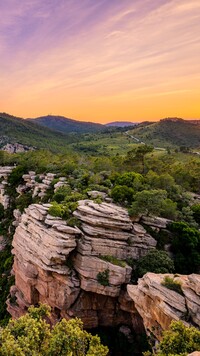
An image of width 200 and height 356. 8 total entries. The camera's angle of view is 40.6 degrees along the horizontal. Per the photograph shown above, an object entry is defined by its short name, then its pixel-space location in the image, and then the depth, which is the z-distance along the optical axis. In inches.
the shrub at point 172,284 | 876.6
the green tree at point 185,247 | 1290.6
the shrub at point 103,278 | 1114.7
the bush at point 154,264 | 1151.6
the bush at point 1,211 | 2229.6
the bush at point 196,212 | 1595.7
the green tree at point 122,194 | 1504.7
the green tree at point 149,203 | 1344.7
